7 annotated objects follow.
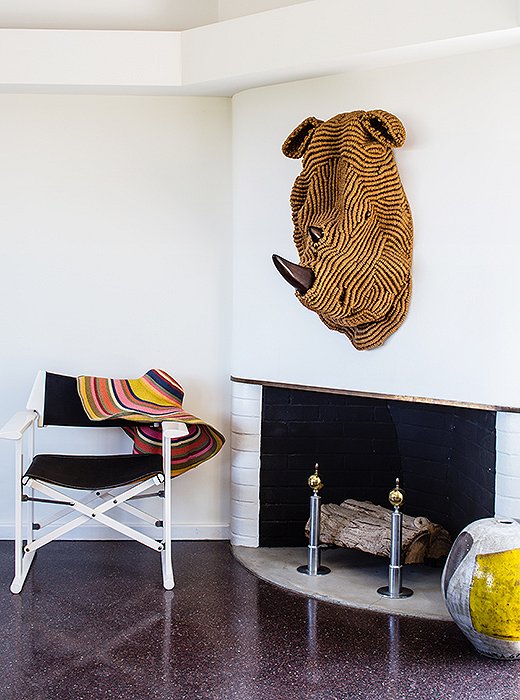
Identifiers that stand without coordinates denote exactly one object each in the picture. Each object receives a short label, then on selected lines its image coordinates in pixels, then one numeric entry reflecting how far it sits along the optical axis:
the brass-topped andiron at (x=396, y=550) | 3.41
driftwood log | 3.62
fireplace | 3.90
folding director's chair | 3.45
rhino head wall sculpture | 3.27
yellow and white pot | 2.80
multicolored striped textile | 3.74
